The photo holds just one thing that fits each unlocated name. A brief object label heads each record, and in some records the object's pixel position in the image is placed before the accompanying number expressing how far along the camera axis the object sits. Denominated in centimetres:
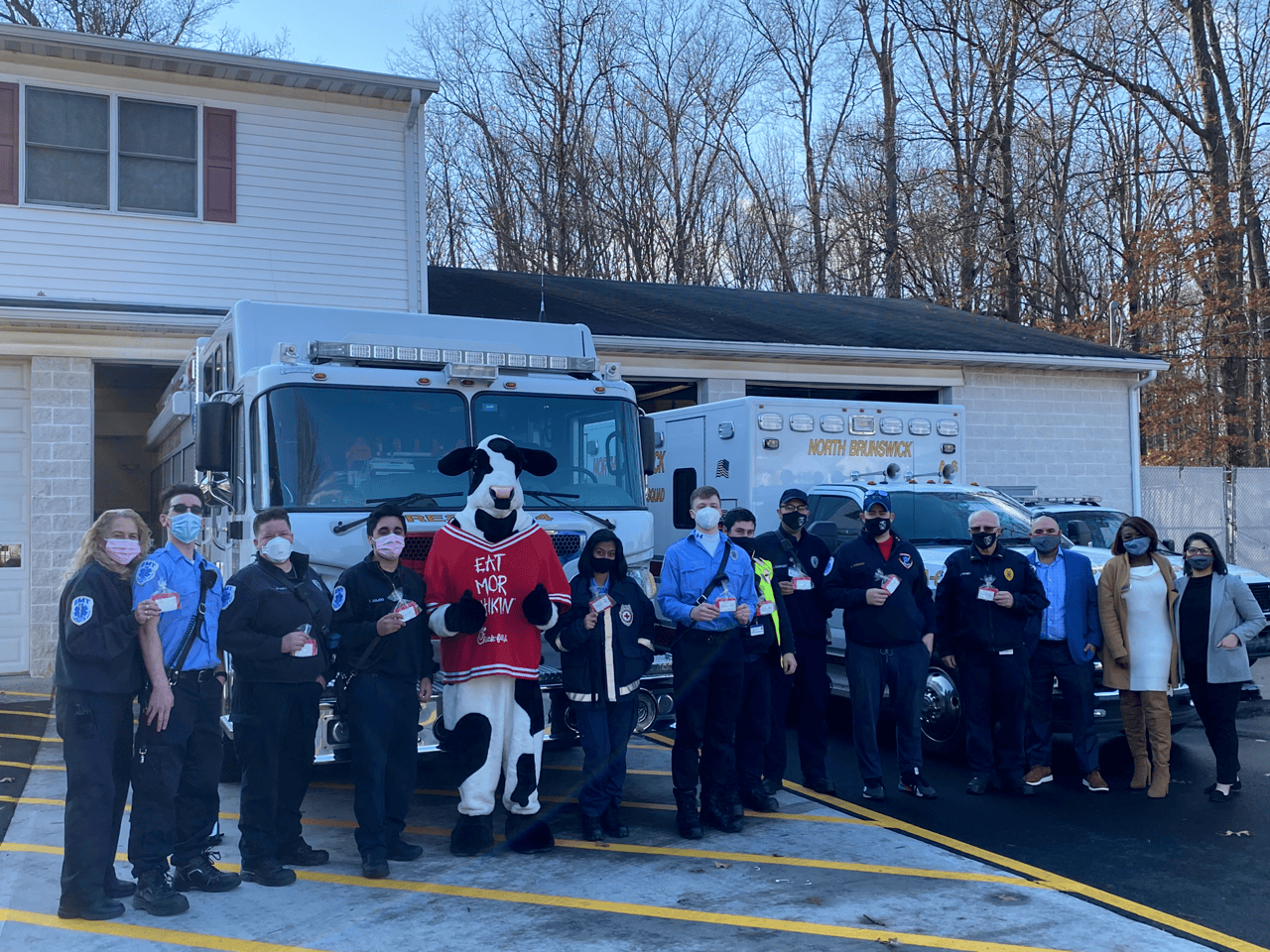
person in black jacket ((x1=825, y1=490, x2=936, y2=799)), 725
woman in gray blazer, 705
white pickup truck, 833
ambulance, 1078
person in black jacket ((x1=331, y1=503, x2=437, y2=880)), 570
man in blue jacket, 743
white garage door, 1221
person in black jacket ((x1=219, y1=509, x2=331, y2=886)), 552
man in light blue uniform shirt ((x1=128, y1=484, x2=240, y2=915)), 510
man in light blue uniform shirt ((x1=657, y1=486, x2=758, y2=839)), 646
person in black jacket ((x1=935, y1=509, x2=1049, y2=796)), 728
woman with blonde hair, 493
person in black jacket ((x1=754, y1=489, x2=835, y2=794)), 726
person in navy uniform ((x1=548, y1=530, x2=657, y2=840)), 622
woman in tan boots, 725
